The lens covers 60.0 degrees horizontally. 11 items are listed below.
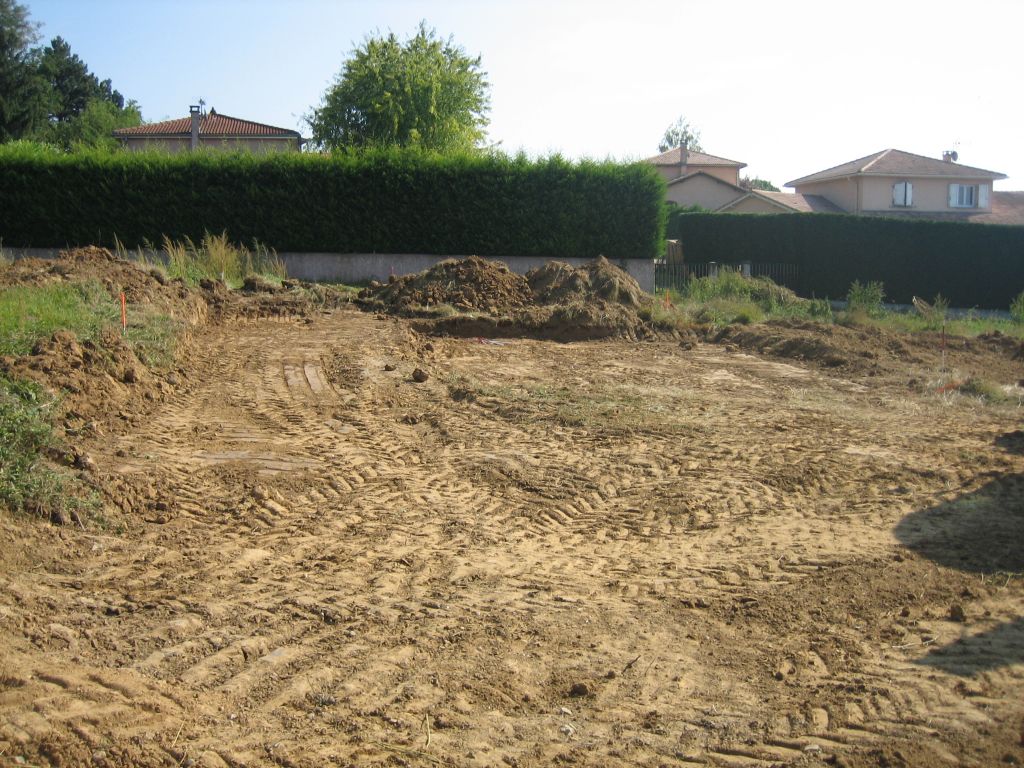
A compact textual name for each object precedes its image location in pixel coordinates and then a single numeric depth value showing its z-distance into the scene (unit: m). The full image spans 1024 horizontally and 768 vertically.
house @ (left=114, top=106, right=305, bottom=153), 42.72
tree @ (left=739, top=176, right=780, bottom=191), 80.50
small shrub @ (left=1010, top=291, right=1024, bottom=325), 23.67
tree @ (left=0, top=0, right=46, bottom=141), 47.34
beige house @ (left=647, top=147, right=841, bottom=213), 40.78
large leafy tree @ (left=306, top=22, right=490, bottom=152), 35.25
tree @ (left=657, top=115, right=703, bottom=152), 91.31
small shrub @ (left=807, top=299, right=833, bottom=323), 21.69
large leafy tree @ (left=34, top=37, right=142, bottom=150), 58.72
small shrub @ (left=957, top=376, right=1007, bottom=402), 12.26
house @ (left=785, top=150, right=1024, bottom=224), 44.81
